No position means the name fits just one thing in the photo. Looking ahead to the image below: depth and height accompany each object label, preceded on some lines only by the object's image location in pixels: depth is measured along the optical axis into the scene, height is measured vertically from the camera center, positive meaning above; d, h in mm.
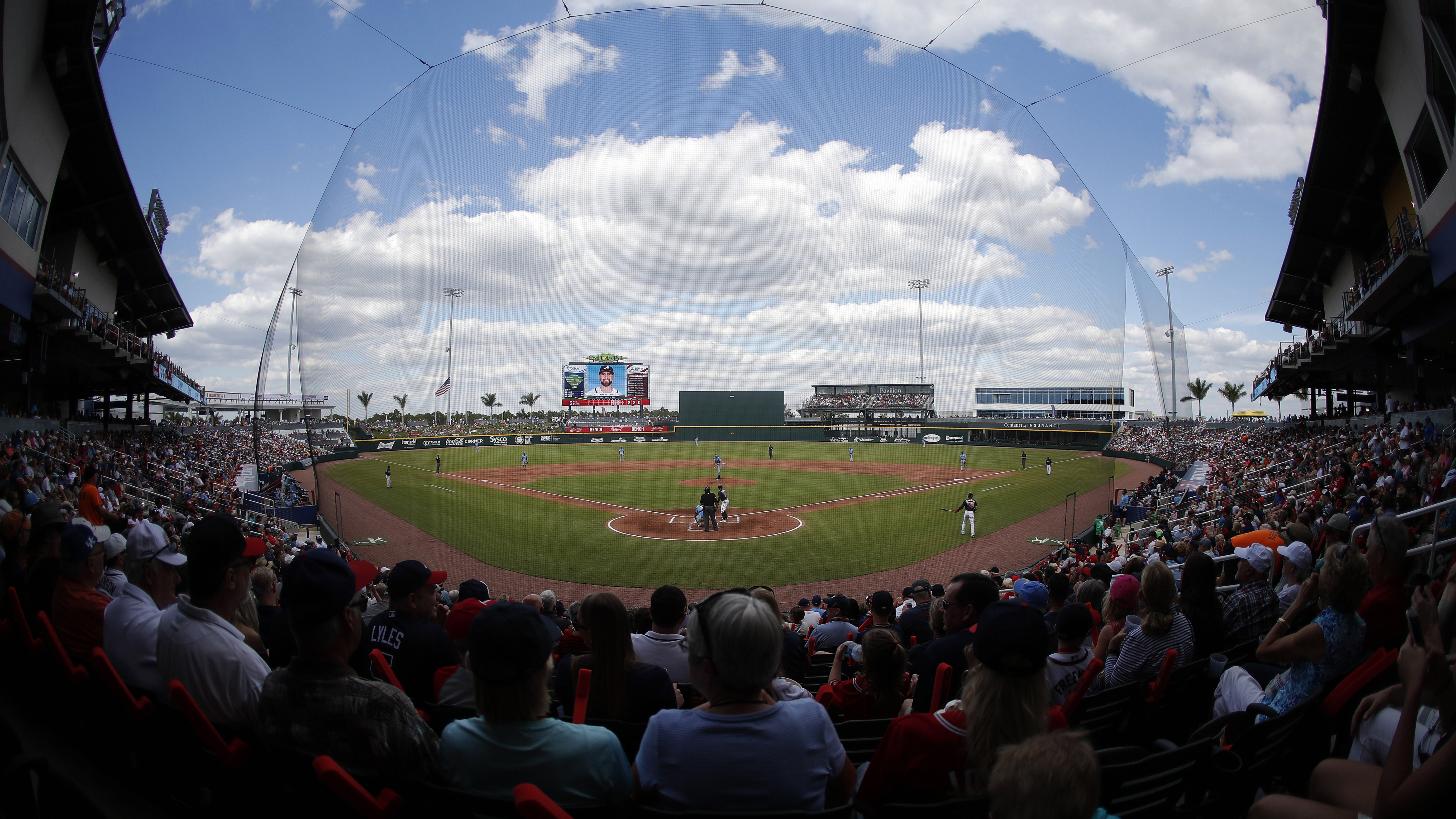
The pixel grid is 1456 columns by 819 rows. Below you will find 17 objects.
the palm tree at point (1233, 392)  89438 +2874
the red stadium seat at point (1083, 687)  3217 -1466
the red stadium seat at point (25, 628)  3803 -1297
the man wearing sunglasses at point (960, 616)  3828 -1437
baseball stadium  2057 -1257
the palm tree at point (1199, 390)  89062 +3243
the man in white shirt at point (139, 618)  3275 -1097
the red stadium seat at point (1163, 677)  3410 -1517
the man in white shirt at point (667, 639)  4453 -1665
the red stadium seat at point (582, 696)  2629 -1241
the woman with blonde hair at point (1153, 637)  3920 -1474
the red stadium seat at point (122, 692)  2852 -1309
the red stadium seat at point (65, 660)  3424 -1354
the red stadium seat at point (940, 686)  2922 -1357
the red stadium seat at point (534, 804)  1621 -1043
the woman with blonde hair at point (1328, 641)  3227 -1240
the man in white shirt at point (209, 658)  2812 -1111
